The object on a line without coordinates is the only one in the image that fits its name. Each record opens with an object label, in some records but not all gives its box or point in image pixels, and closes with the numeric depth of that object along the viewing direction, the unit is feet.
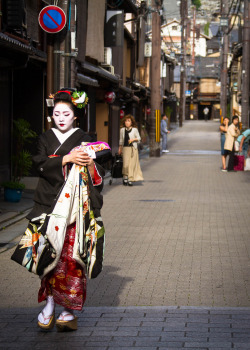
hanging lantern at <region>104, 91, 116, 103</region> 99.74
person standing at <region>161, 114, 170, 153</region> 129.18
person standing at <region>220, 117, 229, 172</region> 86.43
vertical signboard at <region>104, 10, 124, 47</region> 92.22
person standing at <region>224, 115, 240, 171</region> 84.53
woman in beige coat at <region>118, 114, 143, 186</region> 64.75
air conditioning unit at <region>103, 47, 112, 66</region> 100.89
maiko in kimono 19.43
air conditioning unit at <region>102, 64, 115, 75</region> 98.55
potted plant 51.78
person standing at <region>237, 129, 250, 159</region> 83.66
